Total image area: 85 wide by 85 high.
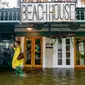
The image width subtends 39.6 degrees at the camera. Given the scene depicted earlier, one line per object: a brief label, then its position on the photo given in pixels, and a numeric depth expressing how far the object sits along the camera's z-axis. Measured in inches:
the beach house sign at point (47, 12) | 242.8
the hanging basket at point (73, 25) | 267.2
